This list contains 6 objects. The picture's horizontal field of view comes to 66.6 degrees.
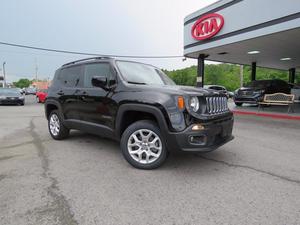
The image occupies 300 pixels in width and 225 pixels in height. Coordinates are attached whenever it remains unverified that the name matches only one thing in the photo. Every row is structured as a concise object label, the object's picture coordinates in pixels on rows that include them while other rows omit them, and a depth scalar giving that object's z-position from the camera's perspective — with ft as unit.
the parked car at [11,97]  53.36
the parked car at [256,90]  41.75
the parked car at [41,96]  64.52
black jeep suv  10.99
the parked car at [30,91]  139.66
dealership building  28.60
